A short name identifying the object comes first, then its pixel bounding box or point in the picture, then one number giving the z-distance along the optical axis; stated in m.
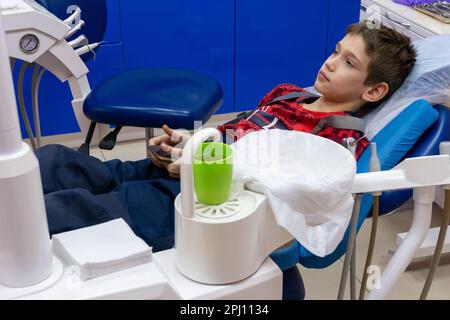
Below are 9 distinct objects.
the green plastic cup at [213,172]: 0.81
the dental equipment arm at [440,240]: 1.00
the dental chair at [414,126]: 1.31
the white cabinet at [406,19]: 2.02
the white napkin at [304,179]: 0.85
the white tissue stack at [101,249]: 0.80
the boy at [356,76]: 1.48
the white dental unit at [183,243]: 0.70
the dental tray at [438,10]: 2.12
